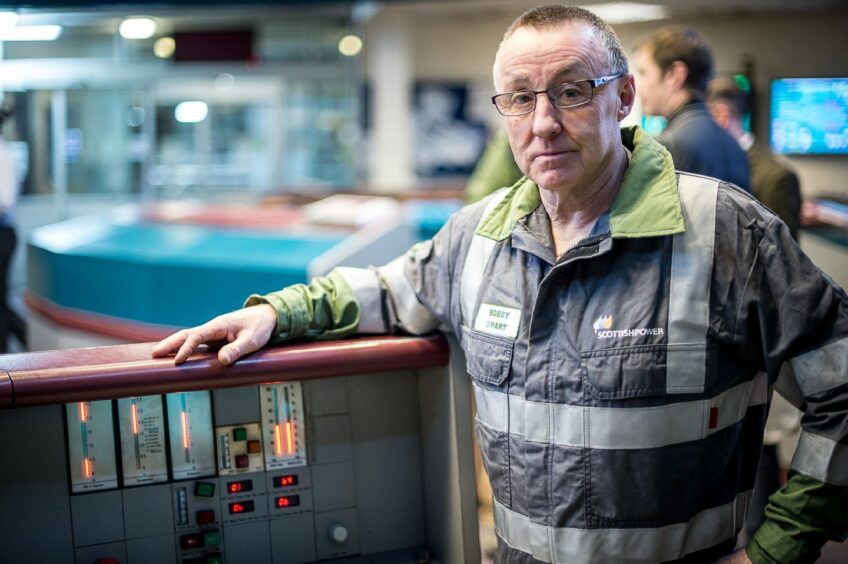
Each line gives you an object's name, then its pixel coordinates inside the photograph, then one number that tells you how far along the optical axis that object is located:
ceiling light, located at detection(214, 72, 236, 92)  11.29
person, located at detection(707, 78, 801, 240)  3.54
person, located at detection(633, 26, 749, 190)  2.69
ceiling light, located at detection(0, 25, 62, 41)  10.82
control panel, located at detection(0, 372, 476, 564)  1.57
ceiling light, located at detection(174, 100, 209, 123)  11.45
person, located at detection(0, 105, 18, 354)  4.91
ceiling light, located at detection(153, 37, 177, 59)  11.29
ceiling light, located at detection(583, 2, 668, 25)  10.12
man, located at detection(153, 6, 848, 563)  1.38
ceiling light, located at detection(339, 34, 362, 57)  11.50
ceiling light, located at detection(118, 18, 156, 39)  11.47
